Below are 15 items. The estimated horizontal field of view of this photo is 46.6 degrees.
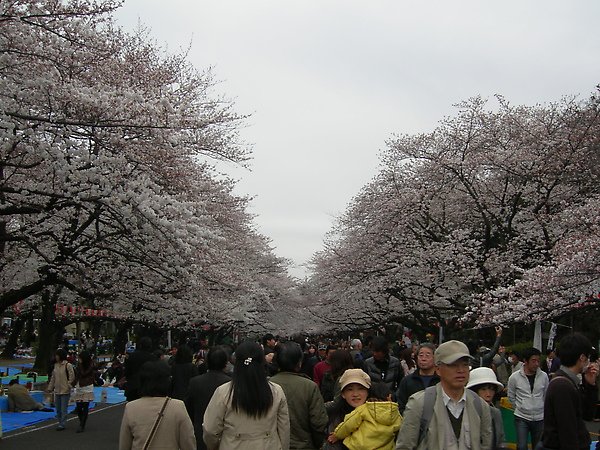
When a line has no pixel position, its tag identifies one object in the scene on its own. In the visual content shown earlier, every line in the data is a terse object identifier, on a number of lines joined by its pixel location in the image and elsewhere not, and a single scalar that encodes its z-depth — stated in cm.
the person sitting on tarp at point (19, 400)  1662
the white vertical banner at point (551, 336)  2011
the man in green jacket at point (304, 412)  578
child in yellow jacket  482
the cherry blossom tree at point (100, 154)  1203
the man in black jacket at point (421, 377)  659
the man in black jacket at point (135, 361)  1025
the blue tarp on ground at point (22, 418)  1455
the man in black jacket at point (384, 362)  855
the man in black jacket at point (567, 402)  468
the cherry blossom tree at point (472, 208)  2130
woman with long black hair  489
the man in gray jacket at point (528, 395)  834
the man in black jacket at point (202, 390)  684
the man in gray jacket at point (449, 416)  397
